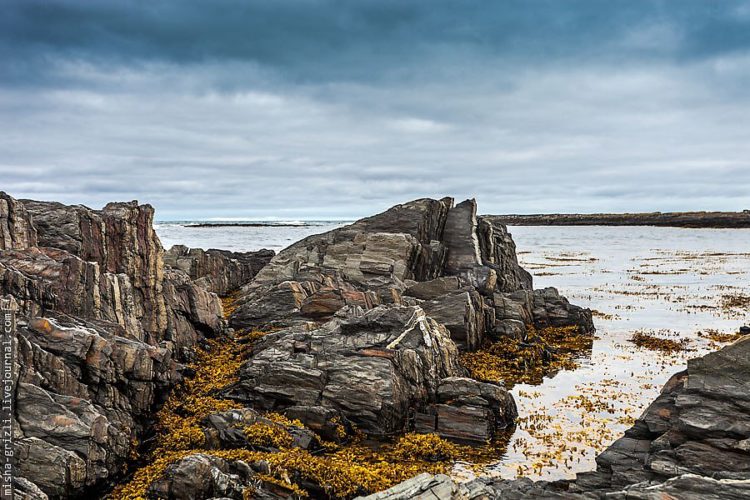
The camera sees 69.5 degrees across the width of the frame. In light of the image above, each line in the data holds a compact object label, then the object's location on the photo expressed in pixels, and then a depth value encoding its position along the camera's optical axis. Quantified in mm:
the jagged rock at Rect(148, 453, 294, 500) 15836
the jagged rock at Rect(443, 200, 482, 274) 50781
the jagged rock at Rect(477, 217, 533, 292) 53031
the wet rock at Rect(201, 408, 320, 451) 19830
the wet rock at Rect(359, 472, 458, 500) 14305
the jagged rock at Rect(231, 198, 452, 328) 38344
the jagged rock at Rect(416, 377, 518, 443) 22719
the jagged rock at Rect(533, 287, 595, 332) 43656
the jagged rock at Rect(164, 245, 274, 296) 54903
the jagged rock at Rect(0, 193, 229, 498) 17234
